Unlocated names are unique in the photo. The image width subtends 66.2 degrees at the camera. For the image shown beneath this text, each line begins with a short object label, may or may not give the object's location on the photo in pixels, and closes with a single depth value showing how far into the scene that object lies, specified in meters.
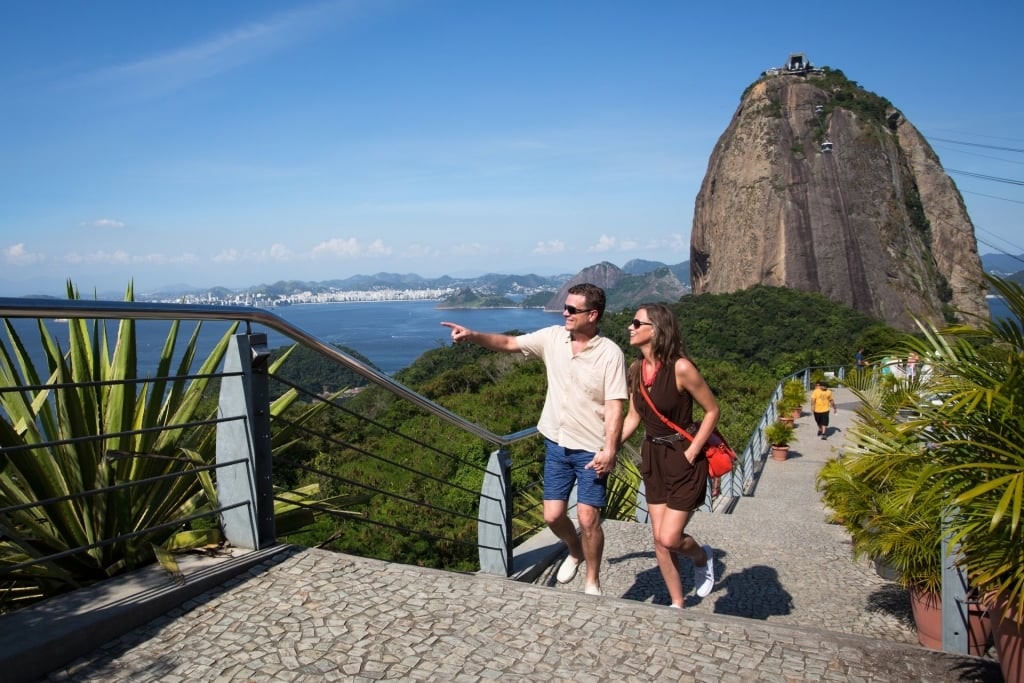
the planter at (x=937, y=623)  3.05
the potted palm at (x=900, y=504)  2.88
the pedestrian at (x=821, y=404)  17.52
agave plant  2.88
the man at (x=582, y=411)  3.75
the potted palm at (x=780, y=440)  15.91
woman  3.78
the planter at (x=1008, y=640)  2.36
